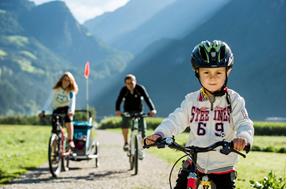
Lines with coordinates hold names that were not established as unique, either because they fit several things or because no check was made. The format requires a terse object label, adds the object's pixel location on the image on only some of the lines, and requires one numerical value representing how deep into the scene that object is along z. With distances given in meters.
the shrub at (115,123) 46.78
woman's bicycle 10.22
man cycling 11.52
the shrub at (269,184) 7.04
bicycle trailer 11.69
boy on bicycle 4.10
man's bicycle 10.84
